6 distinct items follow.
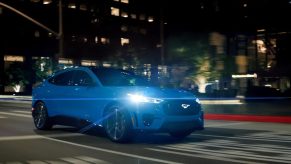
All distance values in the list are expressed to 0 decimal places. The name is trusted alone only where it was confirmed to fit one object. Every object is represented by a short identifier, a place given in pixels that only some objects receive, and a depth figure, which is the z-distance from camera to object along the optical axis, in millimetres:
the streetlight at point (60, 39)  24972
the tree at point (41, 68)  62331
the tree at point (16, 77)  64188
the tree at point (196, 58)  29000
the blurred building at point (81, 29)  70938
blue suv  9320
